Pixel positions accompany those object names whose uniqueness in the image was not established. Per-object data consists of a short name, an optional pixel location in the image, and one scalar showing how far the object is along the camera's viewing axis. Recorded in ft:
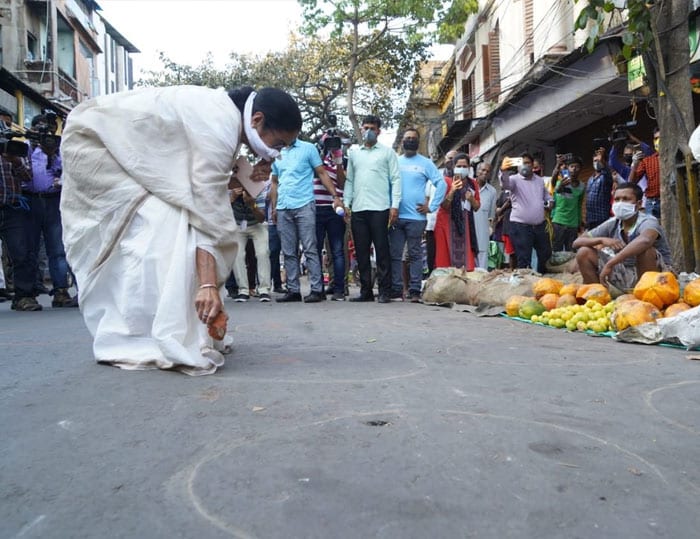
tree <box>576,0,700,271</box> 18.70
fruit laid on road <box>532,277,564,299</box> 19.40
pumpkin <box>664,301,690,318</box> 14.62
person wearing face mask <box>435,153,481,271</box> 27.09
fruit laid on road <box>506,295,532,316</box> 19.23
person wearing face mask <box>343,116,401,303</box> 23.57
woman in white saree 9.67
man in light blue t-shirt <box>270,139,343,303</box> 22.93
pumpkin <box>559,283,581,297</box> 18.57
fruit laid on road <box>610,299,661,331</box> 14.48
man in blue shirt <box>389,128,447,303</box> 24.39
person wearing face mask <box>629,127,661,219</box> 25.03
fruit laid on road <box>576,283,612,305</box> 17.56
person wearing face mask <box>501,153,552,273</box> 26.45
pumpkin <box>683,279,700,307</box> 14.92
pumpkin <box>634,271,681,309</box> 15.58
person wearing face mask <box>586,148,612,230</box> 28.37
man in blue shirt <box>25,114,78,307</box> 22.21
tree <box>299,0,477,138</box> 60.95
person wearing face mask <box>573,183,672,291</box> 17.78
